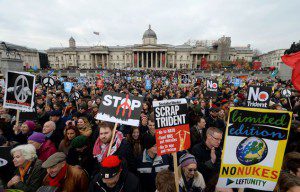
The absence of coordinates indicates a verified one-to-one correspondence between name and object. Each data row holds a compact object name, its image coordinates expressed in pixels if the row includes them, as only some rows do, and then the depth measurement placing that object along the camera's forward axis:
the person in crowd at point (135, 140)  3.76
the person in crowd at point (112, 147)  3.40
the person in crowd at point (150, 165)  3.38
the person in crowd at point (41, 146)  3.50
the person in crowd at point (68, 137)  4.01
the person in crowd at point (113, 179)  2.37
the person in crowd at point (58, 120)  5.29
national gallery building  83.31
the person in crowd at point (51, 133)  4.34
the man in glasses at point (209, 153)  3.16
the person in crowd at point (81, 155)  3.32
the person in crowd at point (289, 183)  2.11
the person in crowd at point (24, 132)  4.49
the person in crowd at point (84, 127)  4.28
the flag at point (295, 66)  4.46
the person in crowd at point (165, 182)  2.30
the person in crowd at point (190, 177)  2.67
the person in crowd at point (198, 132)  4.73
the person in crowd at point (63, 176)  2.57
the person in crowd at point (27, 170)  2.77
